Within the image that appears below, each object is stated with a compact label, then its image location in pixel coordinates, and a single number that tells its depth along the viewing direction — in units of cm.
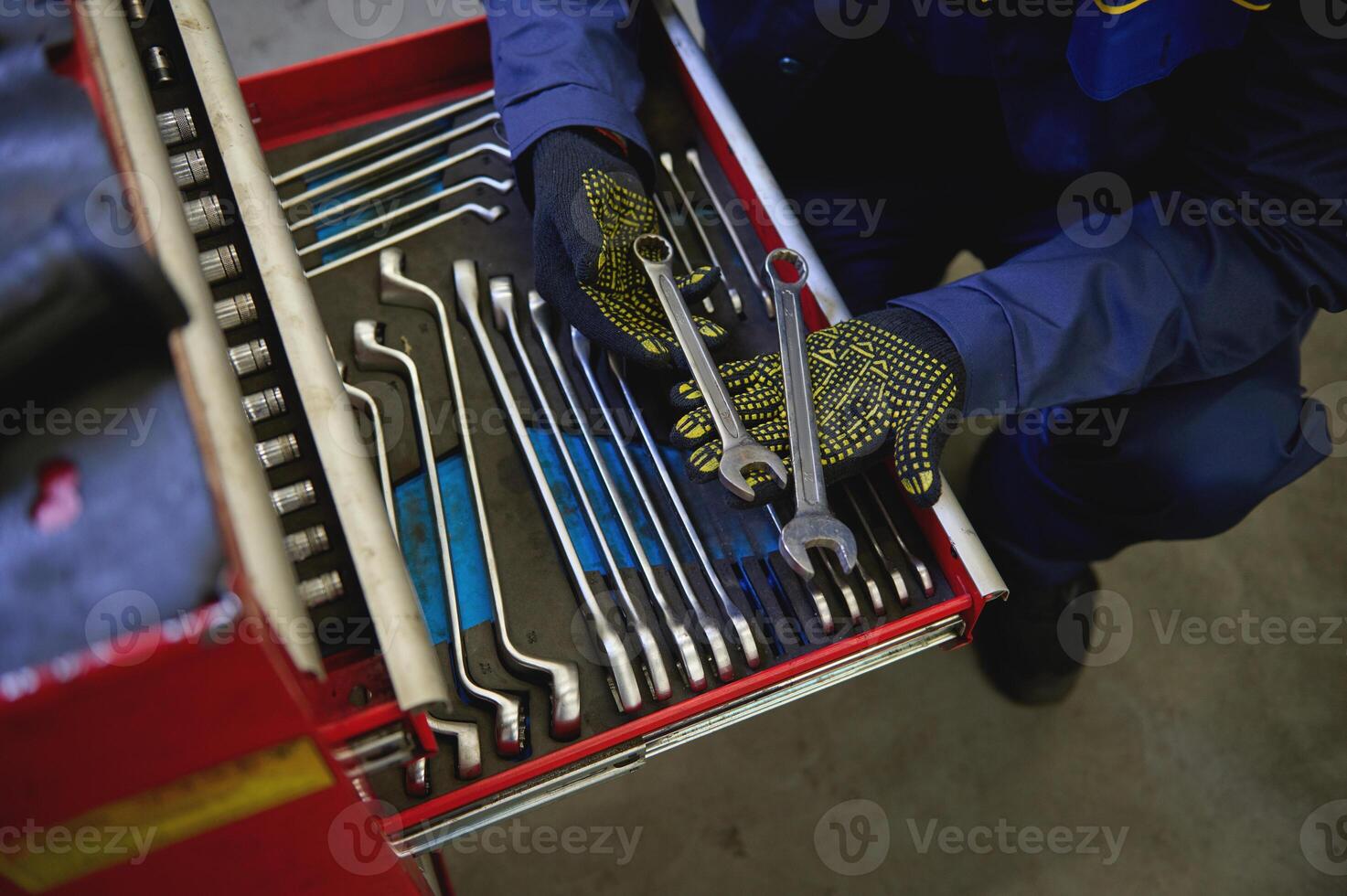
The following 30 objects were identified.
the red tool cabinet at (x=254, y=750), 52
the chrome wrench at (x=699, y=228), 120
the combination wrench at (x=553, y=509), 94
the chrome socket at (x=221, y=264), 83
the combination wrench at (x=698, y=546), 98
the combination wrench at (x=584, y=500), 95
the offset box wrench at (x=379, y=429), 104
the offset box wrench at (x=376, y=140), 125
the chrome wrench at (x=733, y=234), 119
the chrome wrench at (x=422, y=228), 118
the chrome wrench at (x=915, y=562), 104
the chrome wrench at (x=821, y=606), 100
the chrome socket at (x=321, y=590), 76
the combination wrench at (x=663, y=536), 97
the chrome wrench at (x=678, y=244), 120
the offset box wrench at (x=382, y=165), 124
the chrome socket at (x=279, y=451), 79
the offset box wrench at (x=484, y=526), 93
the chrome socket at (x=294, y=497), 77
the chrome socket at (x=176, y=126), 89
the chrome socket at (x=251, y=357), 81
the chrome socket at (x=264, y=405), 80
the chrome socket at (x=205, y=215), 85
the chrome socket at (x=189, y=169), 88
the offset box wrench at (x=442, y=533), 91
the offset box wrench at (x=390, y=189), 122
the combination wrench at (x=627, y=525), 96
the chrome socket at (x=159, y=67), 91
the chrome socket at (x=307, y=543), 77
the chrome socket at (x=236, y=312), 82
